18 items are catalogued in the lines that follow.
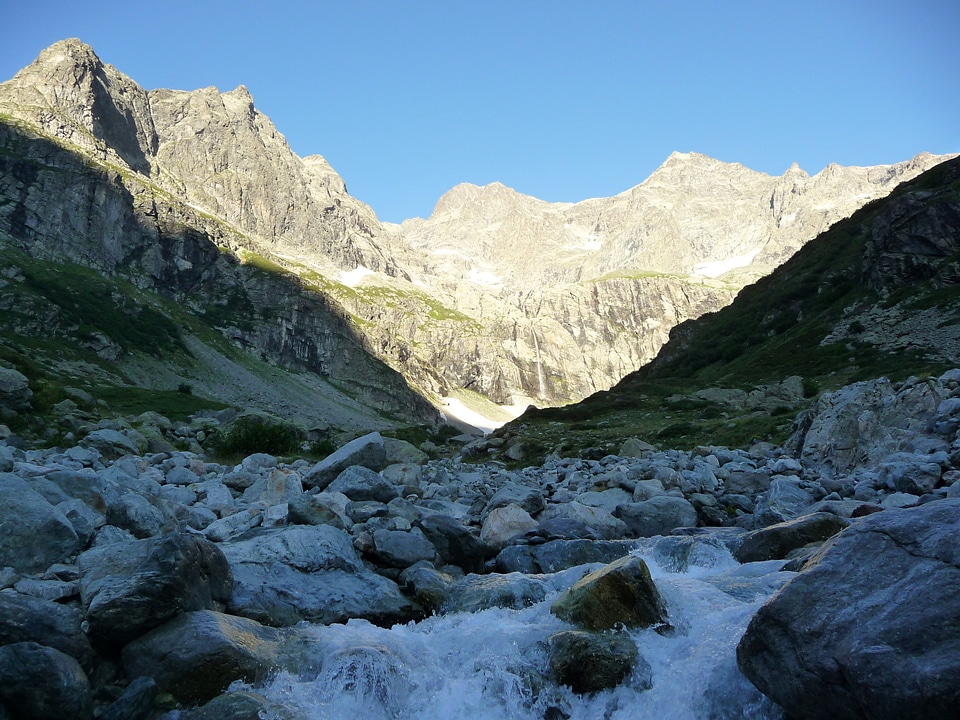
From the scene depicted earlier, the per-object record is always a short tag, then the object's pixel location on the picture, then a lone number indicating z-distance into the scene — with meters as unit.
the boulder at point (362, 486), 15.73
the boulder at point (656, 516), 14.84
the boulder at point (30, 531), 8.34
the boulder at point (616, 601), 8.24
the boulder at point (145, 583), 7.02
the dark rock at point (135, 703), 6.20
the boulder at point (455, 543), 12.36
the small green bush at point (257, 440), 33.62
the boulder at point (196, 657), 6.71
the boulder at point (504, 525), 13.84
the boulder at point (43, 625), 6.59
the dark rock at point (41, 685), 5.85
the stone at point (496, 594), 9.89
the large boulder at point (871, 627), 4.89
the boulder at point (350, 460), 18.11
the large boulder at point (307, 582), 9.04
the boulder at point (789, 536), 10.90
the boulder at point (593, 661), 7.20
